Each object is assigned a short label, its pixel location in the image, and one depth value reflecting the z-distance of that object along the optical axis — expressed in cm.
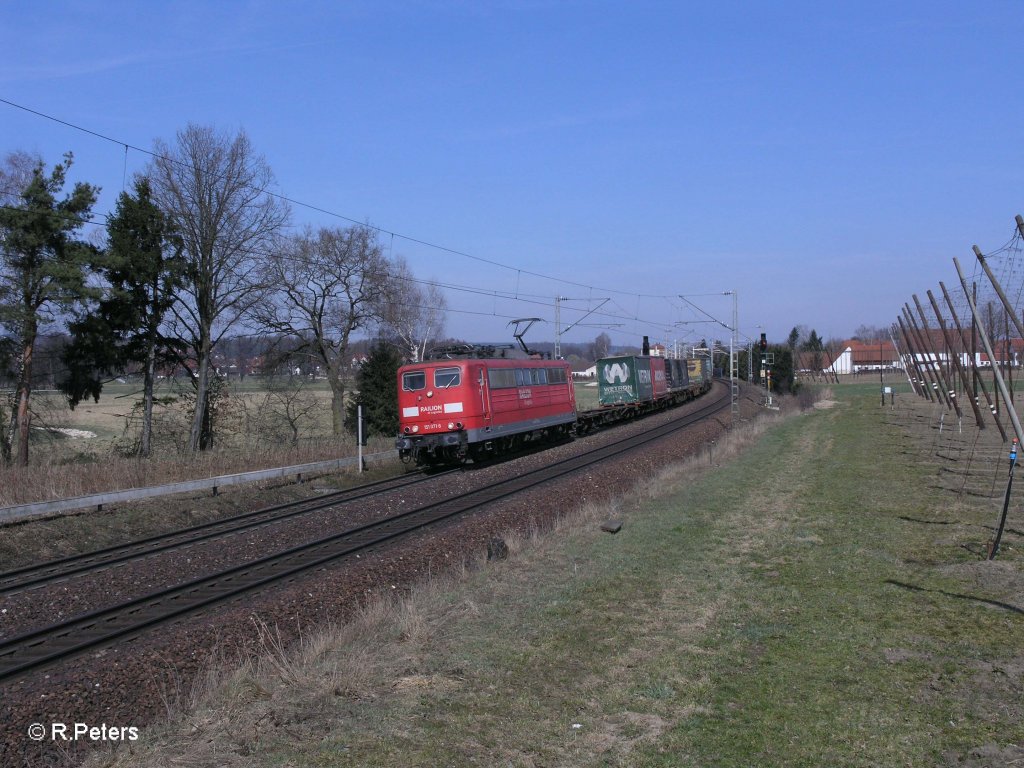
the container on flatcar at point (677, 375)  5191
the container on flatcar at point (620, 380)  4075
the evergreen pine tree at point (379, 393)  3541
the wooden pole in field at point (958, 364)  2534
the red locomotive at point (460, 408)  2280
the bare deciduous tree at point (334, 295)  4119
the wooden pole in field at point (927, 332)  3173
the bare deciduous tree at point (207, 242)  3225
